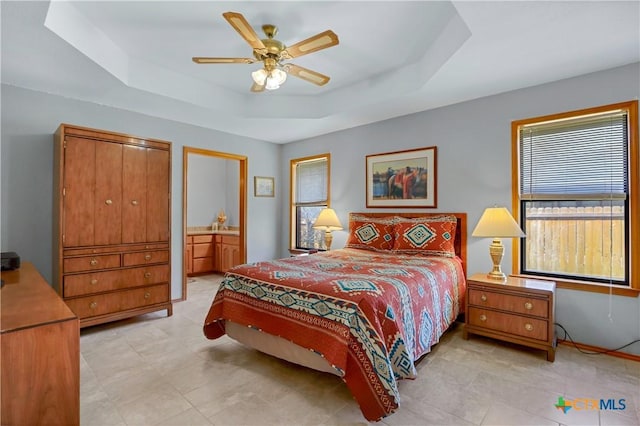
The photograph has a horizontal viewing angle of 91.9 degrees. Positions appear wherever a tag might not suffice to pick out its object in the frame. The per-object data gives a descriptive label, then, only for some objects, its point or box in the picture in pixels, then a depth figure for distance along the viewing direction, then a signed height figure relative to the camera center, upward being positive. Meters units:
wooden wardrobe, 2.82 -0.09
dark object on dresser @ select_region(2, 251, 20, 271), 2.33 -0.36
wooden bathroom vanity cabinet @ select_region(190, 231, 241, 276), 5.46 -0.69
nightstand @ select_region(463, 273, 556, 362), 2.43 -0.81
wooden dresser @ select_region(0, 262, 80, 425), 1.10 -0.57
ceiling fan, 2.01 +1.15
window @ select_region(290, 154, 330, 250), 4.87 +0.27
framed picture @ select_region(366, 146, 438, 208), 3.68 +0.44
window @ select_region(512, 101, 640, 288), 2.58 +0.17
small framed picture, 5.05 +0.46
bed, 1.73 -0.65
